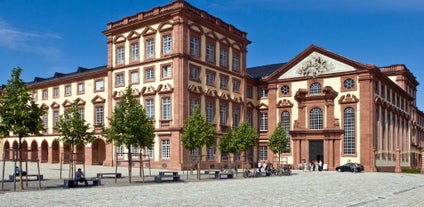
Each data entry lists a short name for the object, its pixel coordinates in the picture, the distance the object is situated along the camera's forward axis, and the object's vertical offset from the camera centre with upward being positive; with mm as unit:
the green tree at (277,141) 50725 -1414
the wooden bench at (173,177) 30875 -3184
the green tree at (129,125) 31250 +130
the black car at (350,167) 54875 -4438
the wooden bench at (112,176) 34575 -3413
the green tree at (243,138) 45156 -988
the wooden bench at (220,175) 36928 -3612
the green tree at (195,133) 37812 -451
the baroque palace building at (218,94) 50500 +3837
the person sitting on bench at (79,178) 26794 -2722
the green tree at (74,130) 32719 -188
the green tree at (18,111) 24781 +804
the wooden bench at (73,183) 26047 -2951
